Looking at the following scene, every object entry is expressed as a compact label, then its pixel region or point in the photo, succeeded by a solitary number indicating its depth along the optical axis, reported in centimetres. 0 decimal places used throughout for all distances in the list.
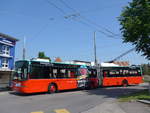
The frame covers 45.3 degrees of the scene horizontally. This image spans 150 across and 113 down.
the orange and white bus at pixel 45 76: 1440
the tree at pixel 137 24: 1328
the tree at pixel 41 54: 4958
